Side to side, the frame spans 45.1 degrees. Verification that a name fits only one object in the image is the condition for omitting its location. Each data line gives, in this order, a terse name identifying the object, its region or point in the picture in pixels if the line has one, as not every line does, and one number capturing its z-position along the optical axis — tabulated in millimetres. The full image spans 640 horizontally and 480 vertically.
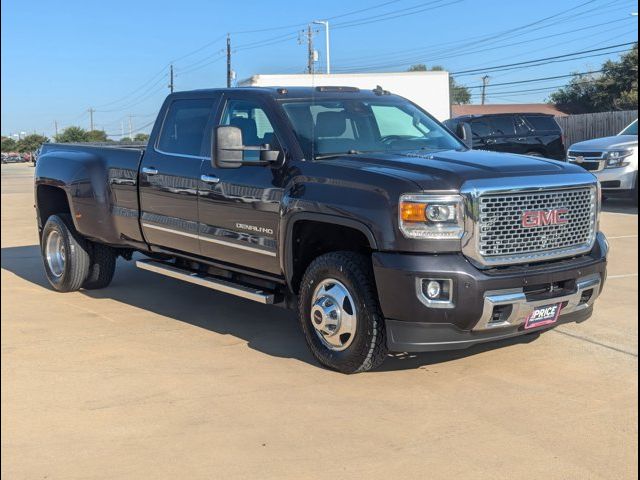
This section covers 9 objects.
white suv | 14445
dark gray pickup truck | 4508
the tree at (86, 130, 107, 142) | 65669
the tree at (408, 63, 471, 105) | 72662
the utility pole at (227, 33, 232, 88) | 54609
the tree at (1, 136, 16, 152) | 117438
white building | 24359
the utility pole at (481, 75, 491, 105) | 79012
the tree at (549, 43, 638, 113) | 44012
